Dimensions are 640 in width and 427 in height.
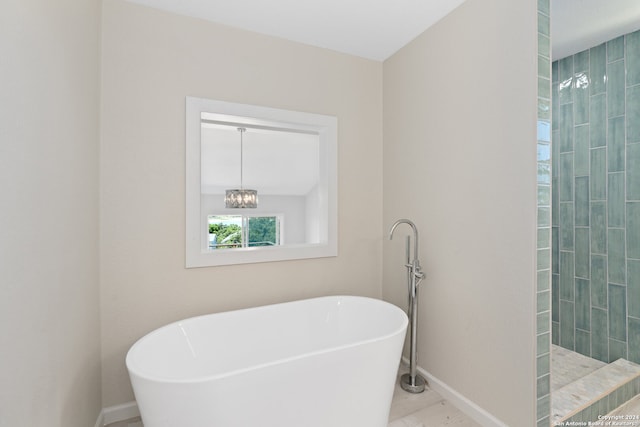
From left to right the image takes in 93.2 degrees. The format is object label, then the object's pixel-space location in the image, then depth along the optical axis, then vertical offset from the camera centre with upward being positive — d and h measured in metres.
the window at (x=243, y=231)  6.51 -0.36
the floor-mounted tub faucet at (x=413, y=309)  2.07 -0.66
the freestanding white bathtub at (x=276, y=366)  1.18 -0.75
